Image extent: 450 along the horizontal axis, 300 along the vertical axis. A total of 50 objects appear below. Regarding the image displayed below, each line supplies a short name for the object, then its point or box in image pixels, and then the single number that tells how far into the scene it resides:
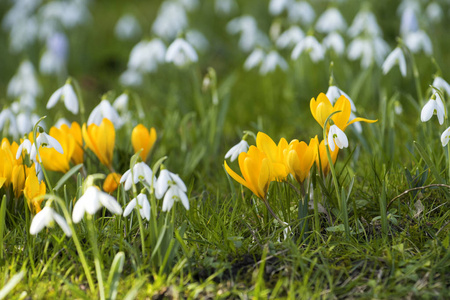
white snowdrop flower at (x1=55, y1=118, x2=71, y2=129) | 5.17
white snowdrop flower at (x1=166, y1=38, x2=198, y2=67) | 5.28
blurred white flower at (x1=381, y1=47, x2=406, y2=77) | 4.53
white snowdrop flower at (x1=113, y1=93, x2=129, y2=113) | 5.22
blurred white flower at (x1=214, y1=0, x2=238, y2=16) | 11.91
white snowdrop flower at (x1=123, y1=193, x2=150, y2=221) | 3.19
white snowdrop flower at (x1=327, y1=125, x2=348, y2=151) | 3.36
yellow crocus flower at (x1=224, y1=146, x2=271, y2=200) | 3.45
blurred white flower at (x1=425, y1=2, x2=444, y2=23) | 9.00
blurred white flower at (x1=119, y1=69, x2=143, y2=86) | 9.00
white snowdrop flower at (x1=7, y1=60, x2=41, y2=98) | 7.70
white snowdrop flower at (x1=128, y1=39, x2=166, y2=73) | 7.13
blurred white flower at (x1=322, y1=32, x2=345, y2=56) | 6.48
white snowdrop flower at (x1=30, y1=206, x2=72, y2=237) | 2.92
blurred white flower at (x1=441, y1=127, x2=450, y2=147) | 3.43
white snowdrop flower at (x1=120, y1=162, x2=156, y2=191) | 3.35
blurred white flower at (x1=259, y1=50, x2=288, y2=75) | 6.70
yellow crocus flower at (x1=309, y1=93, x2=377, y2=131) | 3.57
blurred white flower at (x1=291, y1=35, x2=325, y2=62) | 5.40
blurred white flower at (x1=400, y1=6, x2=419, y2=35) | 7.35
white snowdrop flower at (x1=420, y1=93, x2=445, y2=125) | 3.56
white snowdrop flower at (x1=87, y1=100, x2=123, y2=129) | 4.55
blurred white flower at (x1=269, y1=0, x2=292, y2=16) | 8.45
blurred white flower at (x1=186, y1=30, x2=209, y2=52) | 9.96
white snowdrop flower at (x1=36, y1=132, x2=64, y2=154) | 3.55
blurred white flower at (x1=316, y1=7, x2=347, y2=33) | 7.67
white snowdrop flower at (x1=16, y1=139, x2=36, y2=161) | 3.67
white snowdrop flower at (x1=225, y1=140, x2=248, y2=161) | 3.92
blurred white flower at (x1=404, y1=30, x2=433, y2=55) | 6.34
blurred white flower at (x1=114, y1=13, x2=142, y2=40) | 11.19
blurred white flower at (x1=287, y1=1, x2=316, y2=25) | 8.81
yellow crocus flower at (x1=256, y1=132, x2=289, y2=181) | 3.58
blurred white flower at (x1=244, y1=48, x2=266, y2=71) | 6.78
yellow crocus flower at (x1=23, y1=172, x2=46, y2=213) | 3.72
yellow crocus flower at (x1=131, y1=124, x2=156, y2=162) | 4.43
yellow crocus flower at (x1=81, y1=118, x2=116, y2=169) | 4.35
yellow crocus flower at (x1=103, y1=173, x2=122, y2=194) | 4.39
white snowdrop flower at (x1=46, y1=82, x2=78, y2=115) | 4.55
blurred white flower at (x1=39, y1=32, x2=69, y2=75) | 9.05
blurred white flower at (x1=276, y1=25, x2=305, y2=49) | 7.12
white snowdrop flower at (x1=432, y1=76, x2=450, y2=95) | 4.16
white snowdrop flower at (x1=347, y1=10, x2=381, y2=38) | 7.23
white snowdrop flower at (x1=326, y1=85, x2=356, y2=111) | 4.08
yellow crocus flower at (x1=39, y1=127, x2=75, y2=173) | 4.29
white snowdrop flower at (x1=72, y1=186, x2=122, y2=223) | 2.88
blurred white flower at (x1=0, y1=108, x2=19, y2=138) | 4.75
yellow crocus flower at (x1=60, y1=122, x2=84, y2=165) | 4.58
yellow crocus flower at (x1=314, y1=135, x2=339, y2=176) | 3.62
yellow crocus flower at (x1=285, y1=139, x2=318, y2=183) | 3.46
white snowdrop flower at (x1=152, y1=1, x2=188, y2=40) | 10.18
